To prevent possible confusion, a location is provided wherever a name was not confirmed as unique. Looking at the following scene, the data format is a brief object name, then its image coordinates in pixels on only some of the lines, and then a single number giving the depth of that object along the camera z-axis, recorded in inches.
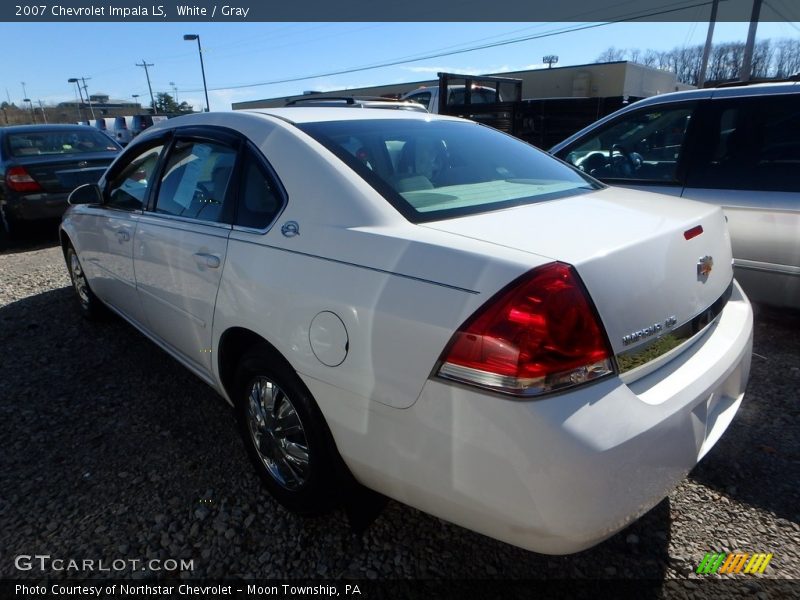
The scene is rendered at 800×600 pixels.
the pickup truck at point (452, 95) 453.7
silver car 132.8
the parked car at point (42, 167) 284.8
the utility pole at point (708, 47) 927.0
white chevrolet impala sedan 56.0
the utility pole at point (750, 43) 785.6
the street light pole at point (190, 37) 1370.3
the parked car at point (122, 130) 1079.5
